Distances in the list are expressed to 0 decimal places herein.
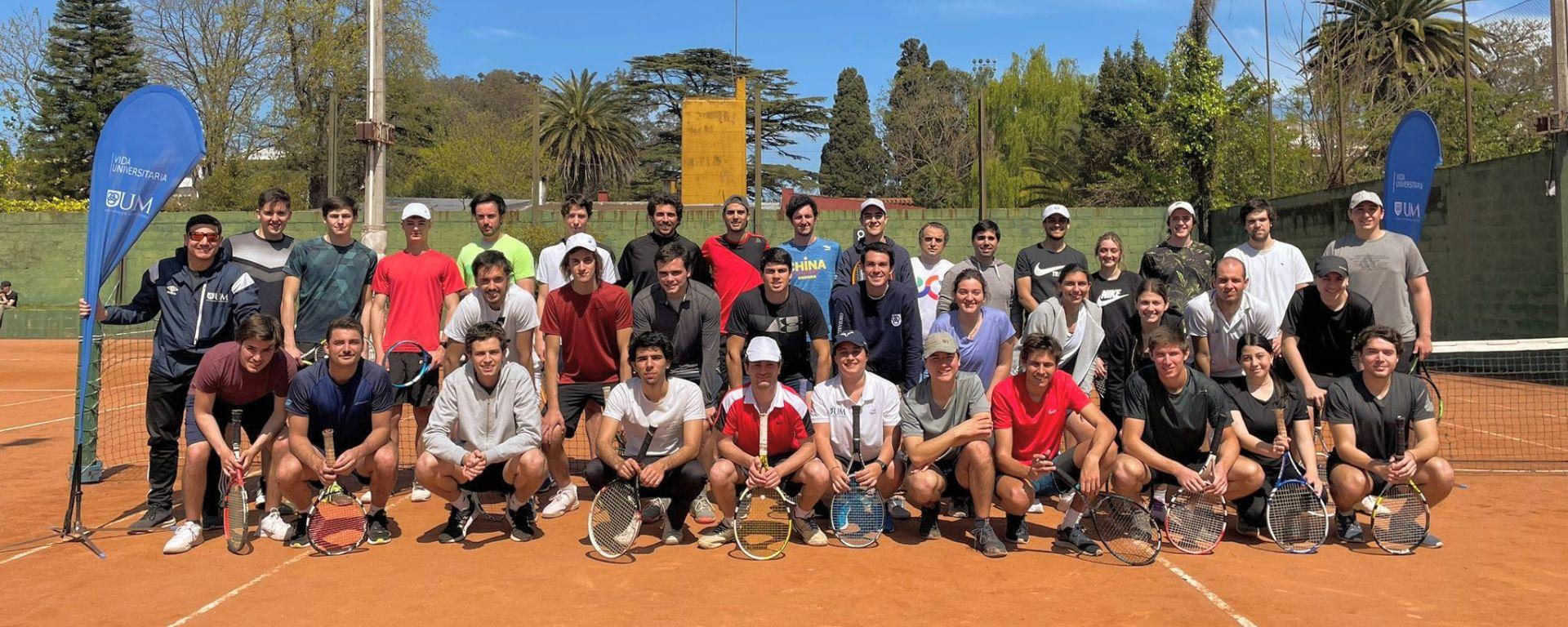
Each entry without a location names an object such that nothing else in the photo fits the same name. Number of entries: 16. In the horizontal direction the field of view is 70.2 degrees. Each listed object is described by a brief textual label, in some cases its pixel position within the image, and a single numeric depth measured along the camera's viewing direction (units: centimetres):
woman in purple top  690
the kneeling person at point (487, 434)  633
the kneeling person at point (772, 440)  622
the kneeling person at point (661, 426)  631
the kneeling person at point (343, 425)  623
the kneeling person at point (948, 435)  616
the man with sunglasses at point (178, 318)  684
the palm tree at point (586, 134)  5653
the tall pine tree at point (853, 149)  6788
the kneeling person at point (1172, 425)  618
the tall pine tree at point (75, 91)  4375
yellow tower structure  3084
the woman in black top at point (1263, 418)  637
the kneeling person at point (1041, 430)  618
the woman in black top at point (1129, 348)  687
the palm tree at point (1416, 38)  4025
